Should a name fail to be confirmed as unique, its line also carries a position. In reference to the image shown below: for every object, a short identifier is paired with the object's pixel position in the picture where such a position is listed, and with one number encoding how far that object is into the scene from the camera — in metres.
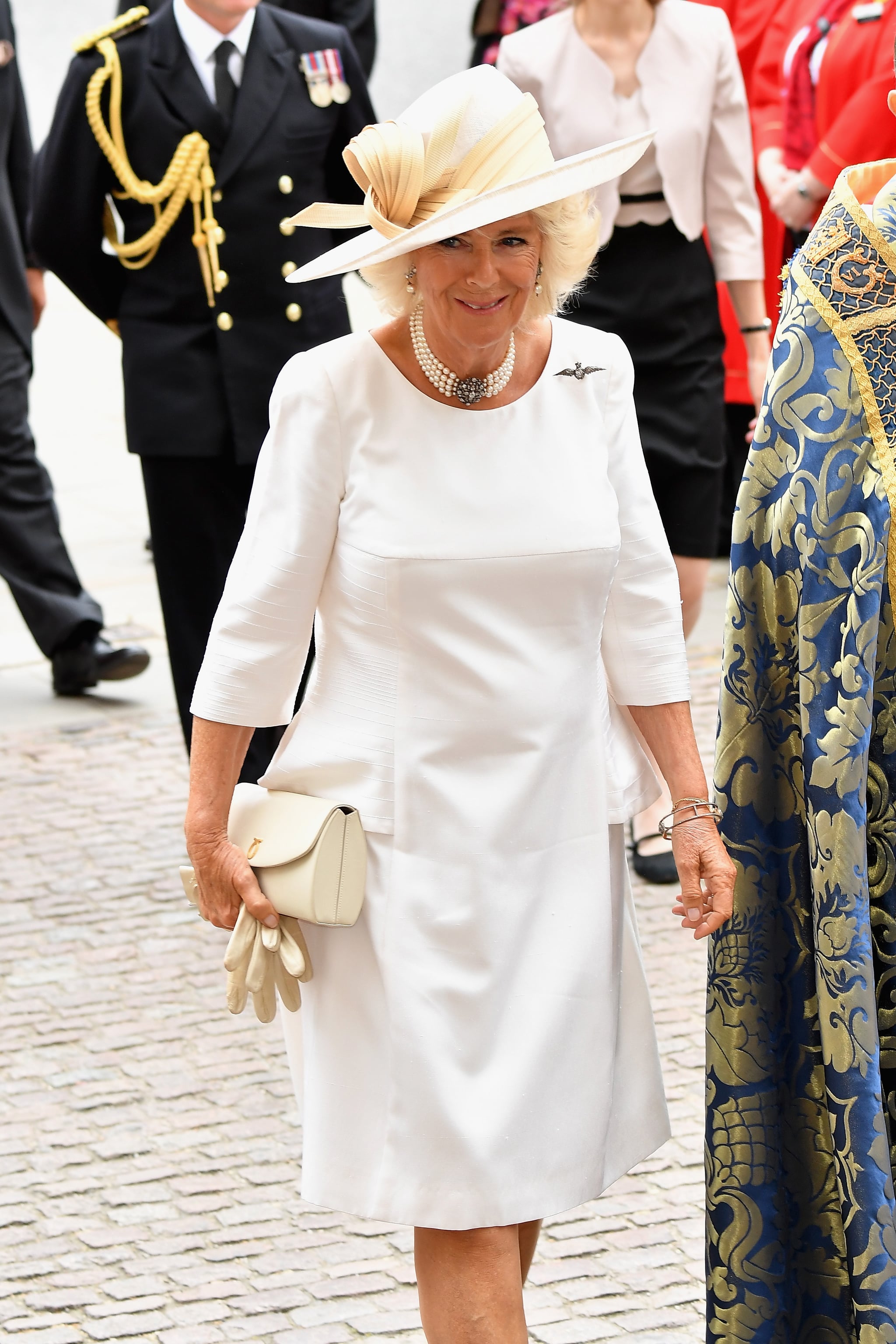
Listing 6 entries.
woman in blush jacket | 9.21
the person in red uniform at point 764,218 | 15.08
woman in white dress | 4.98
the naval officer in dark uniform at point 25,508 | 12.93
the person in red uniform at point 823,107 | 11.67
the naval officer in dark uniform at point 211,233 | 9.13
